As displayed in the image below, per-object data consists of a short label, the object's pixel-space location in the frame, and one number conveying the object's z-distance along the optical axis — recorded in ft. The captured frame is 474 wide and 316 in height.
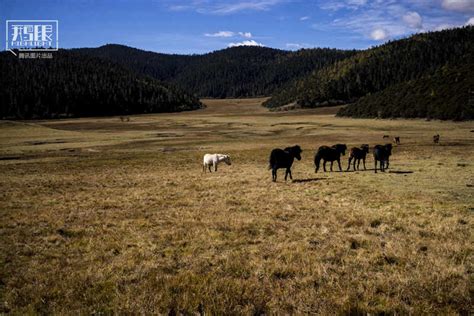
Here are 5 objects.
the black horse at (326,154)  88.22
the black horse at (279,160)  74.59
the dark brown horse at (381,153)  83.66
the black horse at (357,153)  90.58
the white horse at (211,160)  101.81
